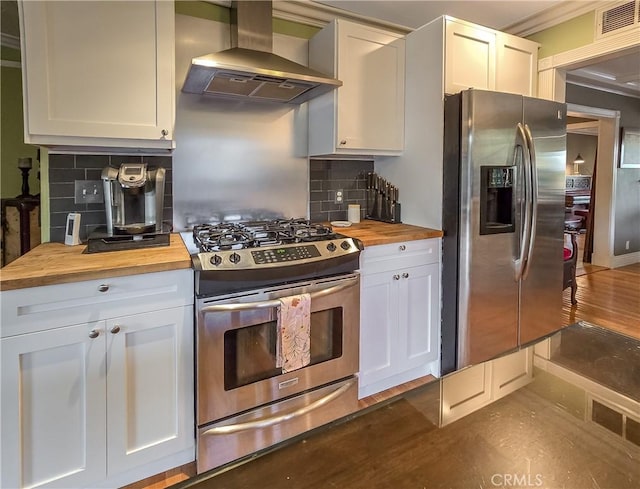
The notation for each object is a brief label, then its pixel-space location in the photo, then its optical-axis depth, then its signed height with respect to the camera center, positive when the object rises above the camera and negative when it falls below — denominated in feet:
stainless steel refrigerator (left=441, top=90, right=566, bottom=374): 7.85 -0.07
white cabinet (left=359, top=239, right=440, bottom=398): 7.49 -2.05
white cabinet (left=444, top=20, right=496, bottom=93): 8.02 +3.20
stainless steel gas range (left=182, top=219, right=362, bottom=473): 5.71 -1.97
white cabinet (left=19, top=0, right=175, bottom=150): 5.61 +2.04
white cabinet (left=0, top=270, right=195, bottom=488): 4.69 -2.45
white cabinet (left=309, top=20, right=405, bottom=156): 8.27 +2.53
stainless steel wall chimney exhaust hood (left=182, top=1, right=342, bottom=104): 6.39 +2.33
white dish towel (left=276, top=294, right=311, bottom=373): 6.10 -1.92
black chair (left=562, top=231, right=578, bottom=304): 12.49 -1.61
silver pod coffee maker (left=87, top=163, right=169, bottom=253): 6.08 +0.02
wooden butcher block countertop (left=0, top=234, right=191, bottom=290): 4.63 -0.72
